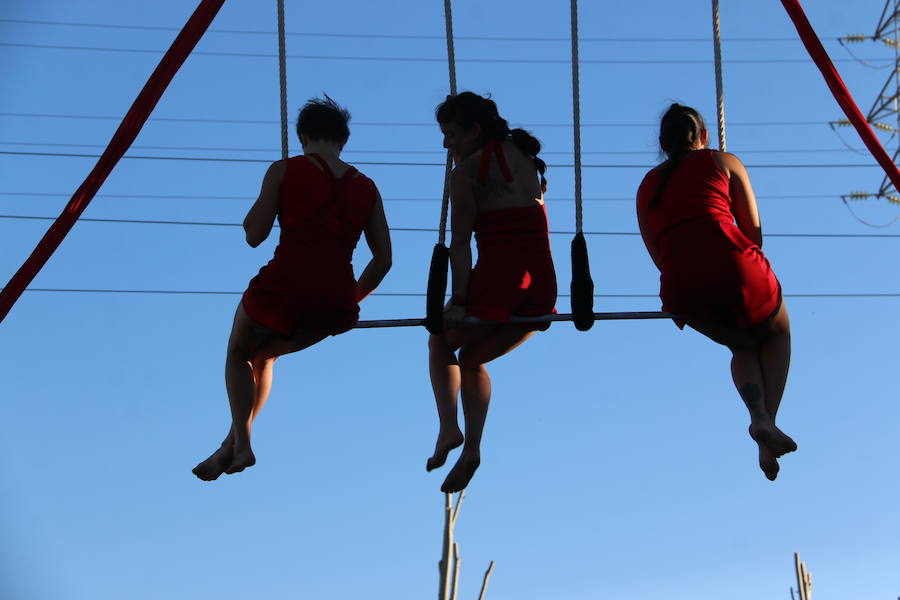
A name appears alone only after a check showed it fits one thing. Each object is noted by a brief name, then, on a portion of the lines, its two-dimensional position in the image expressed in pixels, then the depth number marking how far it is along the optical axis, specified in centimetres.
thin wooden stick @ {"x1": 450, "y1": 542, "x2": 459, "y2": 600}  2541
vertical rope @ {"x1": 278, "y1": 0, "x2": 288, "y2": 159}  613
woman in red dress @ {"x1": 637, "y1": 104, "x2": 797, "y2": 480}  582
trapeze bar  590
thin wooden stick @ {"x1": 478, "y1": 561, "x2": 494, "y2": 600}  2901
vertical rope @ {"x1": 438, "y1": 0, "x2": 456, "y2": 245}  609
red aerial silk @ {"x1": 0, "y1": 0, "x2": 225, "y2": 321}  642
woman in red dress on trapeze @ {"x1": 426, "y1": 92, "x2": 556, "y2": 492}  591
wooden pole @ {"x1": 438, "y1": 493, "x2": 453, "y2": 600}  2502
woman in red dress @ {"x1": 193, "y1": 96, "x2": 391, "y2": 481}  577
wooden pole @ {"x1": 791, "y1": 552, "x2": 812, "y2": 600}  3127
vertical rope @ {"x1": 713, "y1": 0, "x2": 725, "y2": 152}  631
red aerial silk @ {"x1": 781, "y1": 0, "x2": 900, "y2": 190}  679
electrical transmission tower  2109
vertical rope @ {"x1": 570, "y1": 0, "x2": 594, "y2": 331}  602
